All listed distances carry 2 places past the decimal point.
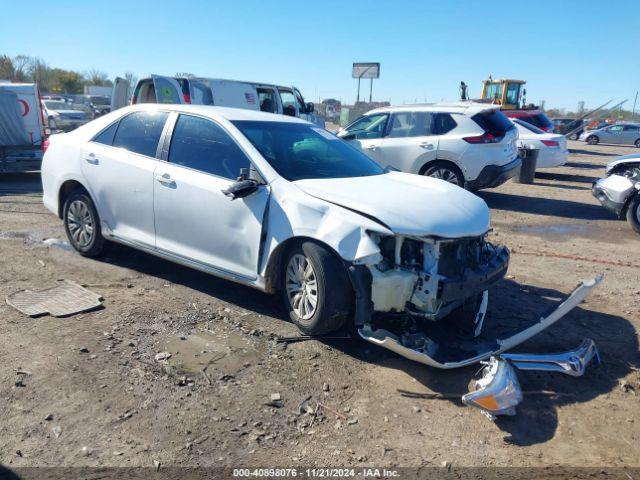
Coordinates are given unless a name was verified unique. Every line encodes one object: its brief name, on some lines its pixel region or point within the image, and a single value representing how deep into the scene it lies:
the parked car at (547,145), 13.71
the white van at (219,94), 11.89
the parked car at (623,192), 8.30
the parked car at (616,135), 33.22
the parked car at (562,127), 33.19
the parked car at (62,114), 24.14
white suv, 9.63
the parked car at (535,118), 16.58
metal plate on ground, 4.57
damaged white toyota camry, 3.81
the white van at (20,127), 11.27
